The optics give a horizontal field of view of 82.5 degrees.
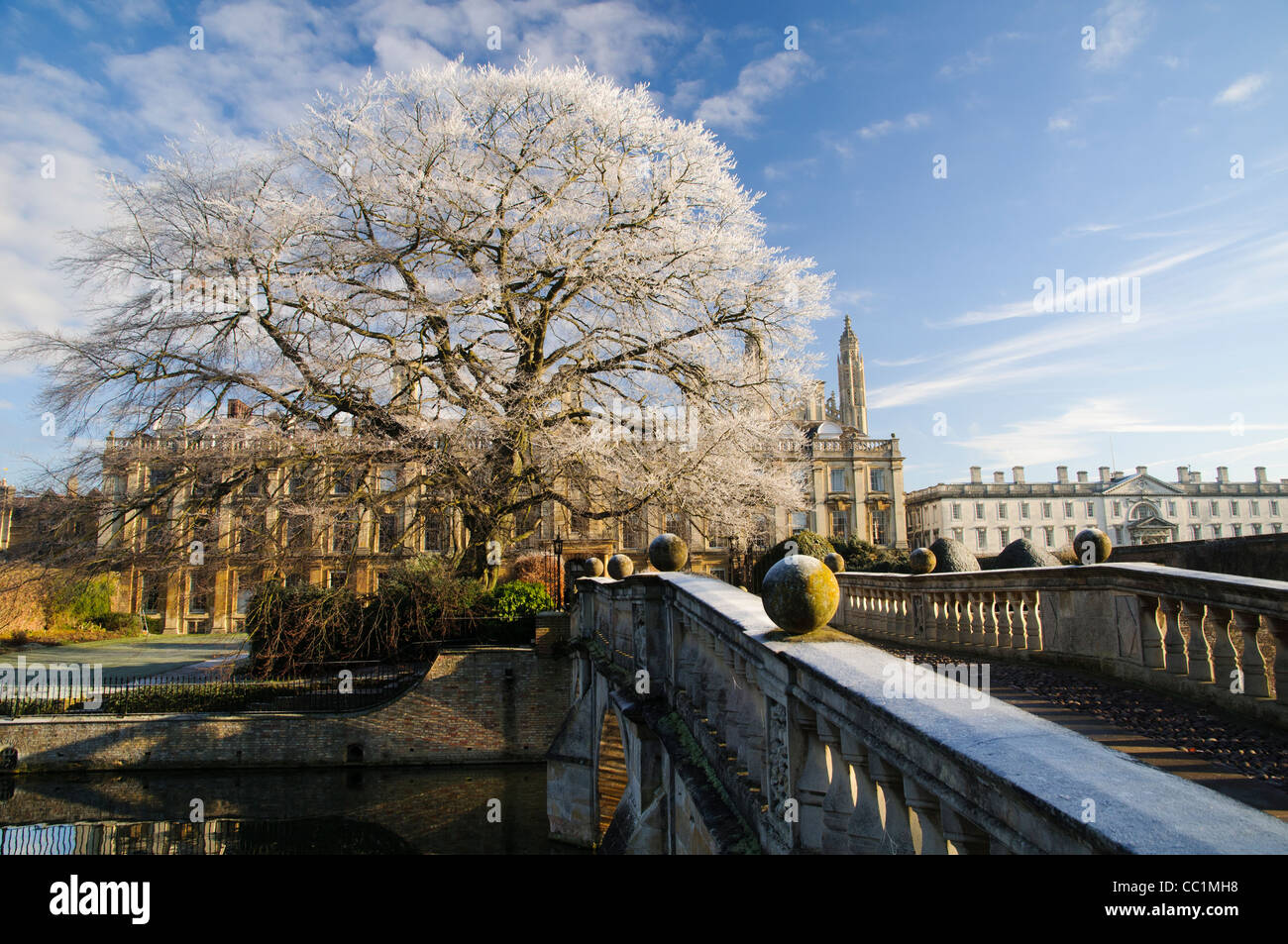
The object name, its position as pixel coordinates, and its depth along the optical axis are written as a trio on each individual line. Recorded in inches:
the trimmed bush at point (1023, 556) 470.6
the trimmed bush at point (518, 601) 699.4
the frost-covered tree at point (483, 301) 600.7
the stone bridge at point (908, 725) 65.8
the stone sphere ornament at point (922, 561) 461.4
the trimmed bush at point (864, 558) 830.5
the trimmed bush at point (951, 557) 494.3
